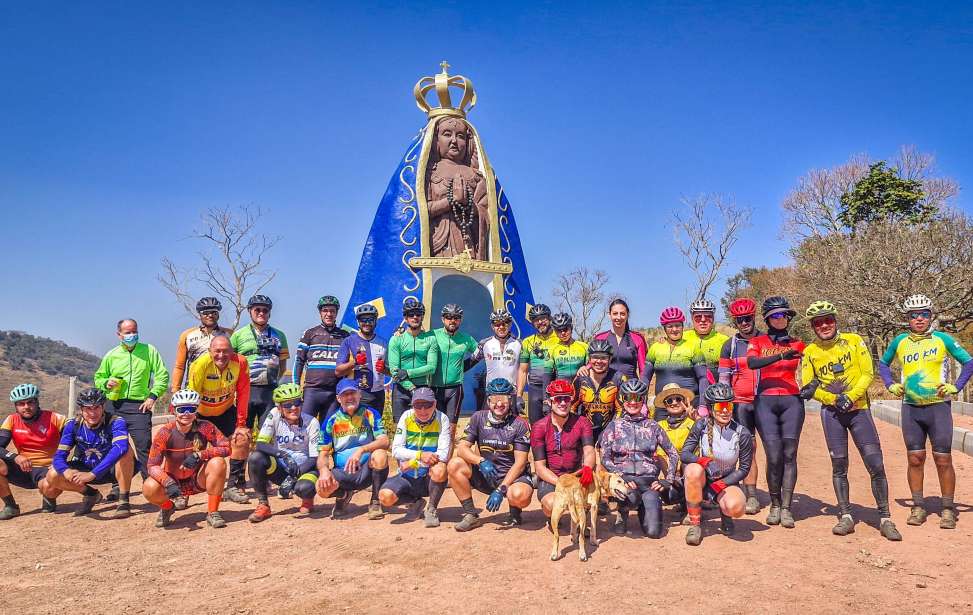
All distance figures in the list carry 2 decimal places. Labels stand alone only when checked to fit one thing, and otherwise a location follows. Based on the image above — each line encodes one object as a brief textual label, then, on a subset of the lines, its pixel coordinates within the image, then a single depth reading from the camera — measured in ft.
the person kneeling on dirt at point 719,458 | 16.98
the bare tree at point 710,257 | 74.59
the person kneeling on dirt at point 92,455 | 19.66
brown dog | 15.55
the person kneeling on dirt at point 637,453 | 17.40
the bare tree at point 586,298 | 96.91
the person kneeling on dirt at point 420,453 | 18.81
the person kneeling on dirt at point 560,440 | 17.66
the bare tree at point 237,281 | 58.18
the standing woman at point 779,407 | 18.28
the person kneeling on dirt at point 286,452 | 19.42
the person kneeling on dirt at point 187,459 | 18.78
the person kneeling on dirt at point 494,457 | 18.21
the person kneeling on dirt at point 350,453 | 19.48
